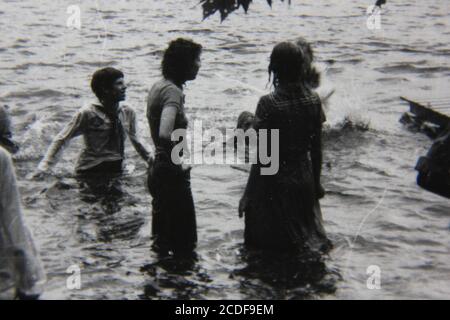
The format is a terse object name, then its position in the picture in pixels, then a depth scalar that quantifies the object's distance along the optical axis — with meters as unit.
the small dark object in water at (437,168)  3.70
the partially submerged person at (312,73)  6.38
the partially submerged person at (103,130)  7.00
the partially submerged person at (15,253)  3.57
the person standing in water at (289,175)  5.30
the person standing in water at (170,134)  5.31
